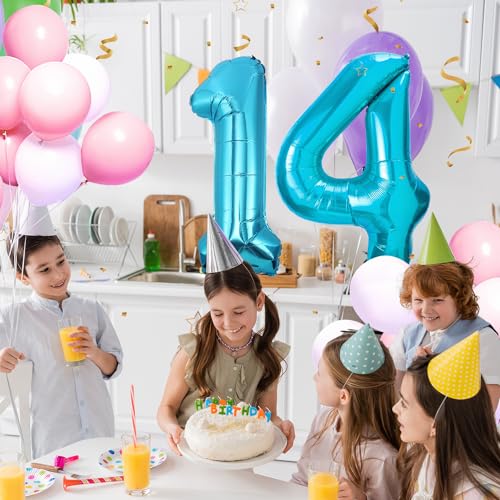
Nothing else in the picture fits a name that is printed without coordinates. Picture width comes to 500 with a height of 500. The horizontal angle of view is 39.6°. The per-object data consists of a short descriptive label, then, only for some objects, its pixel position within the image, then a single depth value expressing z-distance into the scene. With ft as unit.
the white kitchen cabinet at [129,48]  10.93
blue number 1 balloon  5.77
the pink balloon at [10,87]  5.22
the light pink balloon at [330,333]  6.52
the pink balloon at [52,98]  5.14
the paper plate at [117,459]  5.45
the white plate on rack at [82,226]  12.10
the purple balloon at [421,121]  6.53
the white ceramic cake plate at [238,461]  5.05
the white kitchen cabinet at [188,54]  10.73
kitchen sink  12.05
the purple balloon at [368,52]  5.89
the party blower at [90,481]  5.14
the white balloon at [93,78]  5.86
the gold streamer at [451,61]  9.98
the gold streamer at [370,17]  6.05
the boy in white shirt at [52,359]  7.14
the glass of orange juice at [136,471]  5.07
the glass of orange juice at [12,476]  4.85
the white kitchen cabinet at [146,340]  10.80
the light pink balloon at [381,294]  5.68
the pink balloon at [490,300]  6.20
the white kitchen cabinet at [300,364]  10.38
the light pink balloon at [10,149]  5.56
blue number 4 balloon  5.37
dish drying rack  12.53
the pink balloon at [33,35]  5.46
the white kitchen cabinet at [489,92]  9.86
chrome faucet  12.07
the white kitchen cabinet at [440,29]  9.93
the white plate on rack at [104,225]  12.09
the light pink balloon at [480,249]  6.38
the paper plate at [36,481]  5.07
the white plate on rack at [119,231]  12.16
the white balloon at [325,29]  6.13
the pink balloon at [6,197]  5.80
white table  5.07
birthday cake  5.15
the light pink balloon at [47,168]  5.46
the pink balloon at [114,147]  5.66
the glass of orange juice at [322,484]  4.82
